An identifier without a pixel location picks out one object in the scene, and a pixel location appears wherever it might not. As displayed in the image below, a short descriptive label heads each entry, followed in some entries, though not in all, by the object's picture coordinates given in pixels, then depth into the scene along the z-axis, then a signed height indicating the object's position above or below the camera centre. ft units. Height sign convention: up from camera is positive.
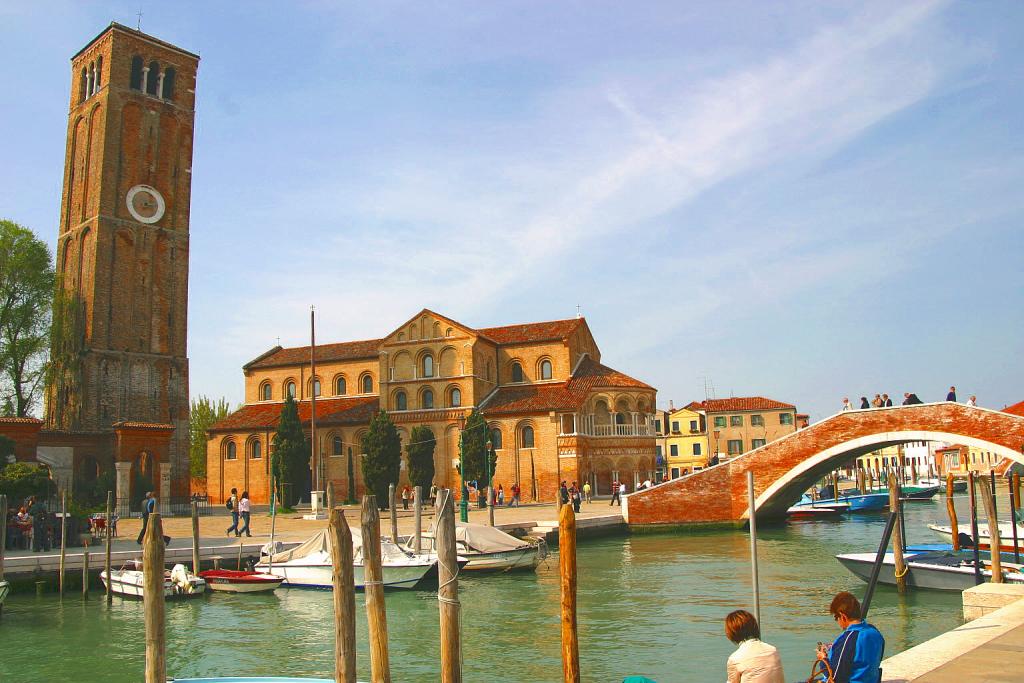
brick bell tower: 120.26 +34.06
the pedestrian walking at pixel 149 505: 60.19 -2.49
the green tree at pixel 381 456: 126.82 +1.04
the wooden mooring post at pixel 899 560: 51.99 -7.00
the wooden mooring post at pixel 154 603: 24.74 -4.03
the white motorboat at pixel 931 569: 50.44 -7.55
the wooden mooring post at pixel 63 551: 54.34 -5.08
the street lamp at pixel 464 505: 88.34 -4.75
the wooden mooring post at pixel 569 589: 25.26 -4.03
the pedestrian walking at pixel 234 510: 77.10 -3.81
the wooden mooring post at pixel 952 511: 58.10 -4.75
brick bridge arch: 84.94 -0.65
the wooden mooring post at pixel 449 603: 25.00 -4.29
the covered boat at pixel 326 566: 58.18 -7.04
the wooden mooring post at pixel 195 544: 59.11 -5.21
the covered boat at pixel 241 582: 57.26 -7.71
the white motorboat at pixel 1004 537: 62.18 -7.29
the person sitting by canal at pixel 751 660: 18.25 -4.49
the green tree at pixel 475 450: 125.18 +1.55
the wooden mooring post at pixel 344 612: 24.07 -4.19
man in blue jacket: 18.97 -4.59
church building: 134.00 +9.78
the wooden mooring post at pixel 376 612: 24.91 -4.44
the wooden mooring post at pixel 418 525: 62.07 -4.68
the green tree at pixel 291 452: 126.62 +2.07
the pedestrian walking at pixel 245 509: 76.28 -3.71
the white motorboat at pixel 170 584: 55.31 -7.42
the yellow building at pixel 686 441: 209.67 +2.96
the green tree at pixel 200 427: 205.67 +10.14
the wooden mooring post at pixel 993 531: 43.60 -4.61
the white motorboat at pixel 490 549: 64.80 -6.89
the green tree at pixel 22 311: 119.03 +23.10
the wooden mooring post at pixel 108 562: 54.95 -5.92
